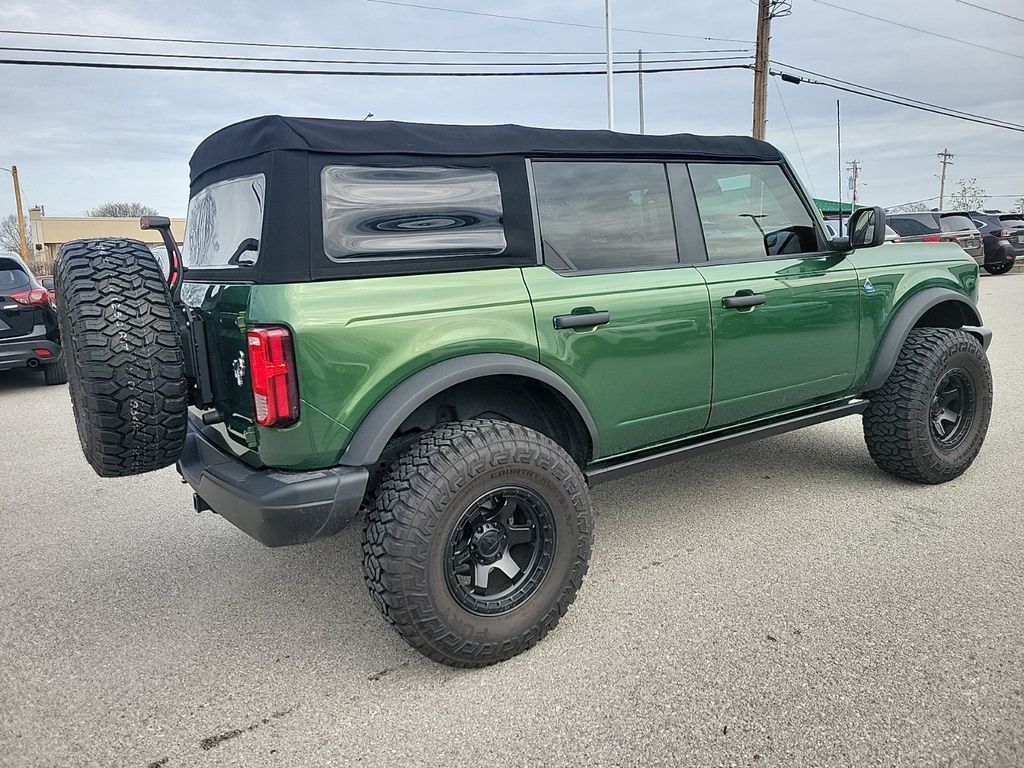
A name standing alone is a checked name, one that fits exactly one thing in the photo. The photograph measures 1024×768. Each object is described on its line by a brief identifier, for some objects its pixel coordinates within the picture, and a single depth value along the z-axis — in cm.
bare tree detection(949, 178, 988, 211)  6969
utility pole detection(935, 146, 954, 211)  7481
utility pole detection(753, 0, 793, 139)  2161
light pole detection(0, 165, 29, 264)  3727
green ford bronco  244
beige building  4694
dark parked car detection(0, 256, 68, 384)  777
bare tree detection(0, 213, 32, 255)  5979
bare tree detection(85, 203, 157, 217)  6141
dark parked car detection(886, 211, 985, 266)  1636
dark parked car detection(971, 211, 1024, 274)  1906
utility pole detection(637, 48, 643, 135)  4218
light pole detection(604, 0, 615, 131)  2212
